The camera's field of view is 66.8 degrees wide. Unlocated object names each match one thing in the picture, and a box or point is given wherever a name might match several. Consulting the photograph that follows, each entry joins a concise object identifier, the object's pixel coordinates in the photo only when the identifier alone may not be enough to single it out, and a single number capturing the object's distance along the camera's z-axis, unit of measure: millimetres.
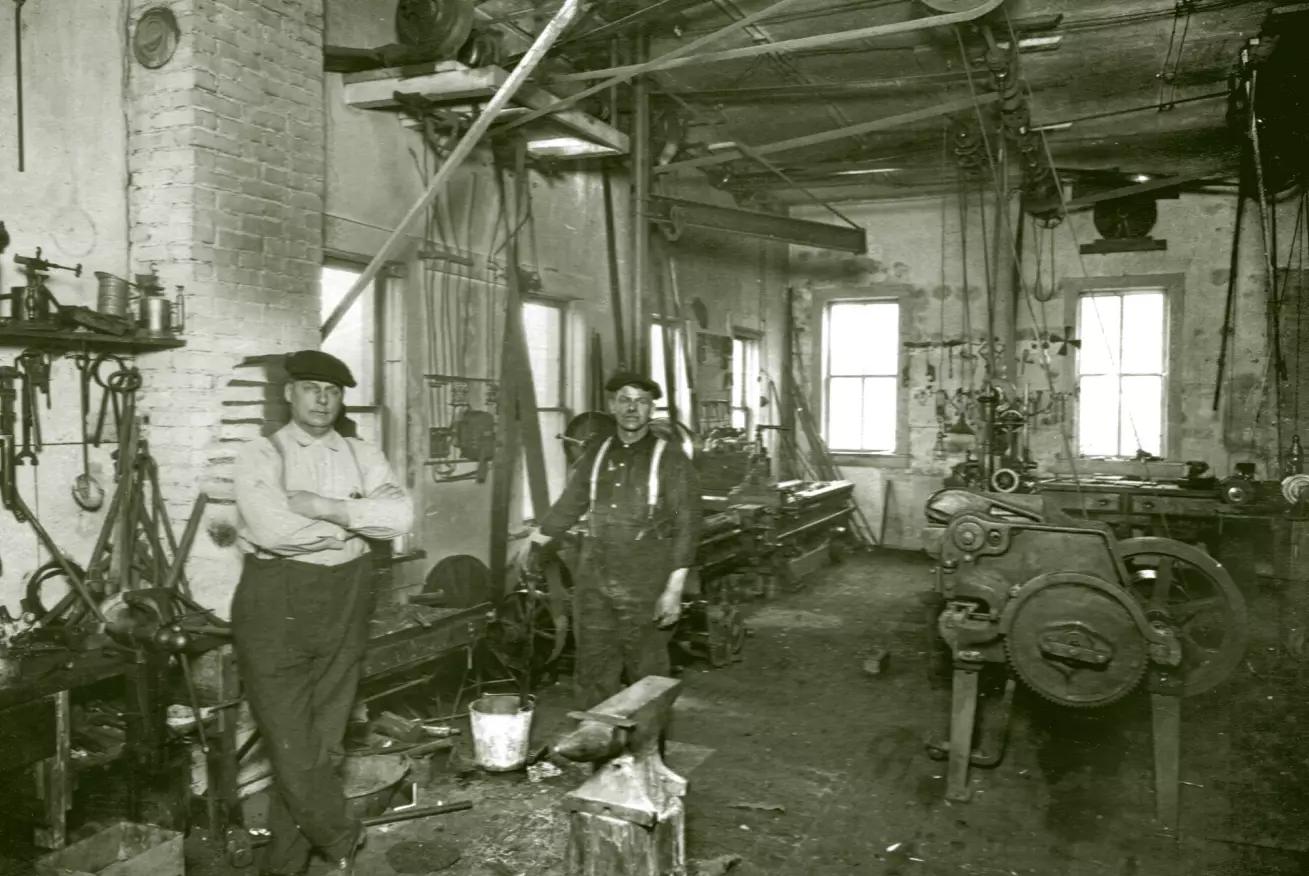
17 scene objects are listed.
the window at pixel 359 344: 5926
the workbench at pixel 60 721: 3543
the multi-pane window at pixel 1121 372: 11492
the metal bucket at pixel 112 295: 4328
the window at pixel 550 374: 8000
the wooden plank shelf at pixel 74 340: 3938
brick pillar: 4543
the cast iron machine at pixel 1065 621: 4418
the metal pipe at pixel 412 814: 4198
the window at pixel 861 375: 12867
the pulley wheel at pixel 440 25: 5438
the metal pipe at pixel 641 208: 7324
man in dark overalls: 5023
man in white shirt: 3715
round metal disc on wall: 4555
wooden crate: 3396
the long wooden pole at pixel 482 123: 4289
